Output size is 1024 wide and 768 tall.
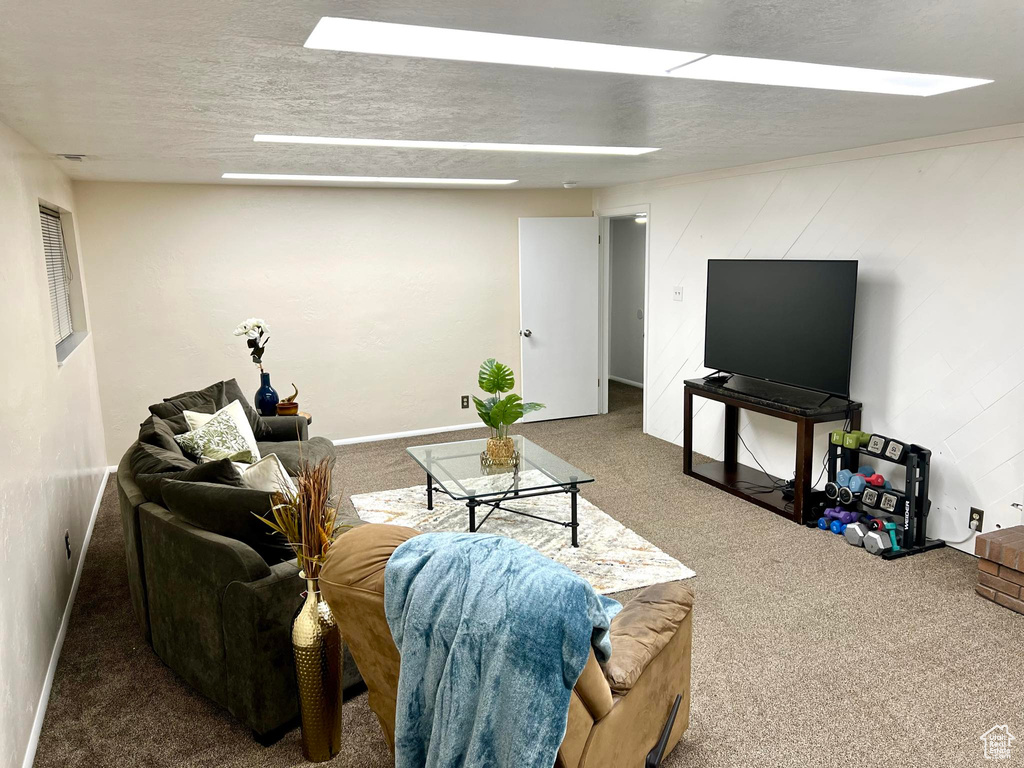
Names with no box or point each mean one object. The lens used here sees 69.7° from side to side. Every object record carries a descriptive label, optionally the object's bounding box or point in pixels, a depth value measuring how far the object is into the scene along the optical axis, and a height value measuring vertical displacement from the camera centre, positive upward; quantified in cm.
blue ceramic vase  550 -101
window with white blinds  475 -5
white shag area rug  395 -167
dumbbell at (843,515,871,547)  425 -161
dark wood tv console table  454 -113
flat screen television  454 -45
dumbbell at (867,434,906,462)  420 -113
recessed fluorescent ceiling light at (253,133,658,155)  380 +63
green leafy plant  448 -89
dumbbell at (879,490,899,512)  419 -142
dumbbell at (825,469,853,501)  445 -140
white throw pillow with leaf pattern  383 -94
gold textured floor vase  246 -136
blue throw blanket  173 -94
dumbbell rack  410 -141
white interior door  723 -57
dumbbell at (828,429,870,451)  446 -113
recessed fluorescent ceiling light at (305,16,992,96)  200 +60
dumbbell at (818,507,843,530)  448 -161
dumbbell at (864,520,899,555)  414 -162
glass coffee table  421 -130
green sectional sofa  256 -121
